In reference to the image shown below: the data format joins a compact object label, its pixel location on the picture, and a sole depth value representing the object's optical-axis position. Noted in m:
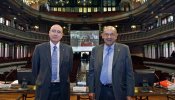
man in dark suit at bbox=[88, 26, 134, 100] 1.98
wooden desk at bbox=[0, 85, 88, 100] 2.41
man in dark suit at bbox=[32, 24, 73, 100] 2.01
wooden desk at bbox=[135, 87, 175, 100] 2.35
